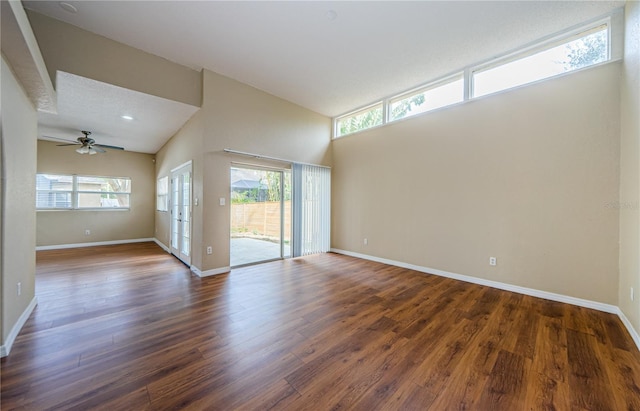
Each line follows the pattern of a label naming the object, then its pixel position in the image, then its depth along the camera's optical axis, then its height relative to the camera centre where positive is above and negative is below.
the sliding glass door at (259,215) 4.55 -0.22
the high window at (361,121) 5.16 +2.00
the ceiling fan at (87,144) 5.02 +1.26
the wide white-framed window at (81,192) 5.94 +0.28
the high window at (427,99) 4.00 +1.99
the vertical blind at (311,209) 5.27 -0.11
